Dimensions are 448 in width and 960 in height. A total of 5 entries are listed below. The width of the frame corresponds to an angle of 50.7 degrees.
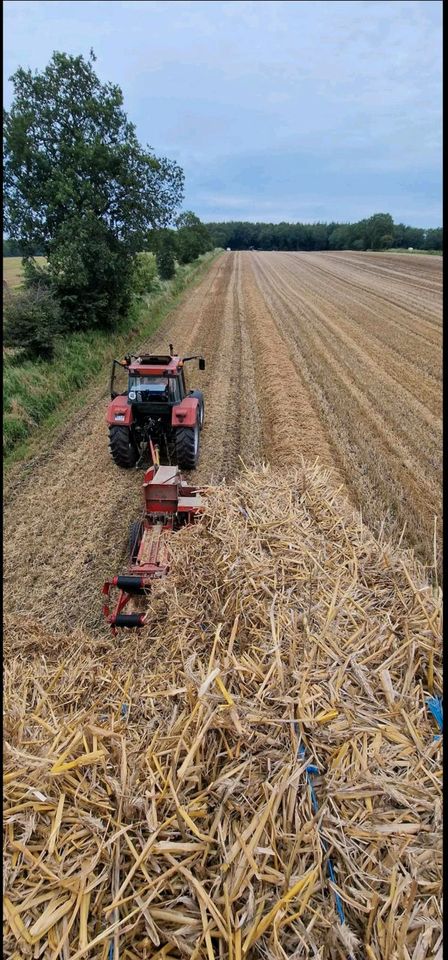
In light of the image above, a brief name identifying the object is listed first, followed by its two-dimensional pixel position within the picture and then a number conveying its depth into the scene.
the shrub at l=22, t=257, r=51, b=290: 13.72
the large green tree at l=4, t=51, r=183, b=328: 13.69
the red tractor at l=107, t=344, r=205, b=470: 7.23
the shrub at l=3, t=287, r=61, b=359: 11.59
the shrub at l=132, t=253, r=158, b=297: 17.66
